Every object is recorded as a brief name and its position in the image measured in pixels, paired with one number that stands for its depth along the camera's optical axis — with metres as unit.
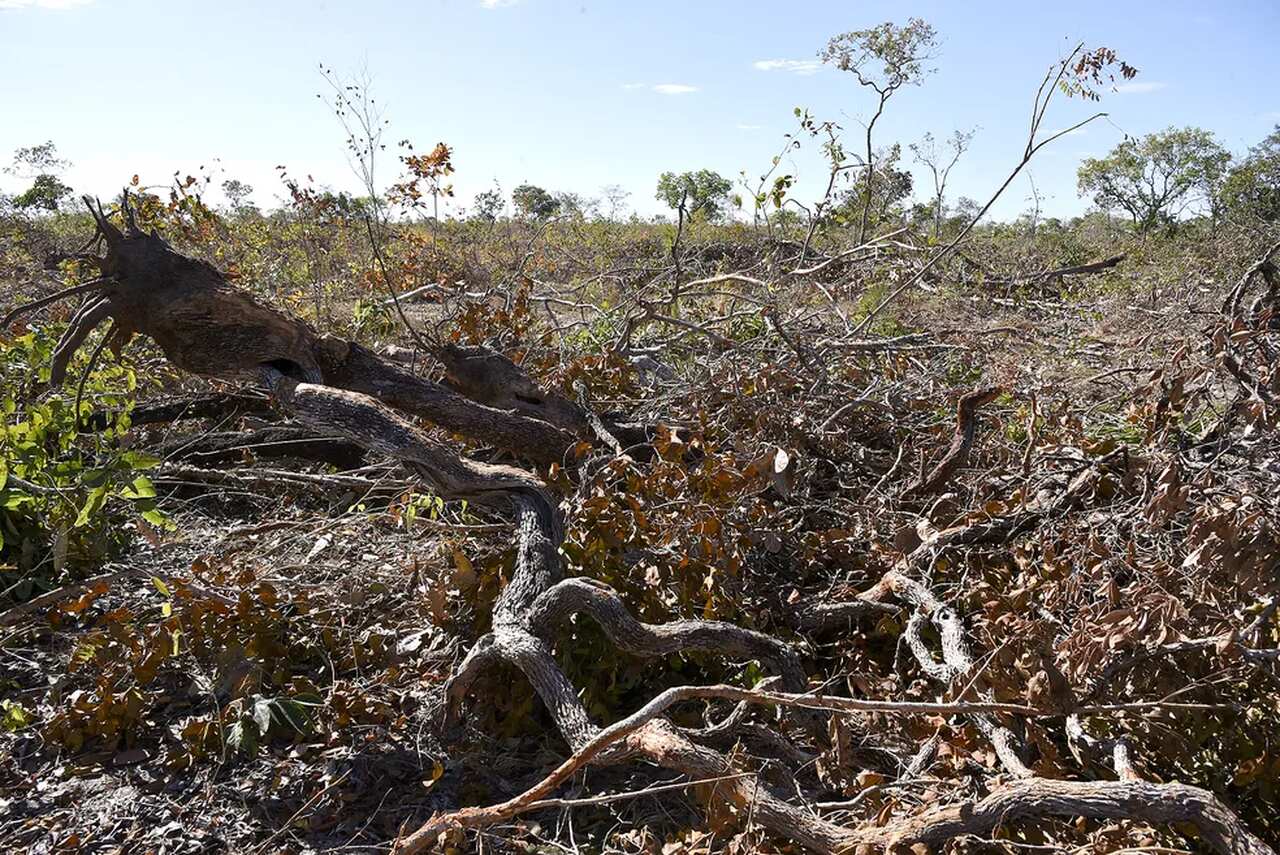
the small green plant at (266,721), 2.27
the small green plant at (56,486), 2.62
